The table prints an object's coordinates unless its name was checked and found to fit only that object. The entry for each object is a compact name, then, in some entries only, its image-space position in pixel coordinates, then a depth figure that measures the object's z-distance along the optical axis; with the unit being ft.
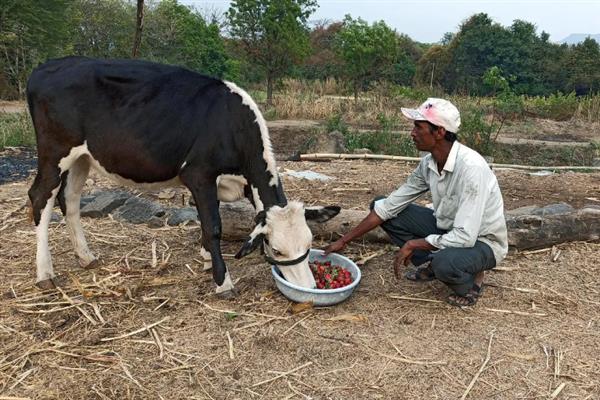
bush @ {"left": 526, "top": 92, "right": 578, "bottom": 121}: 57.36
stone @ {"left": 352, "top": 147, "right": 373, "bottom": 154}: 33.01
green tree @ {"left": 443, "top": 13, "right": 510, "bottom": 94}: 89.30
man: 11.43
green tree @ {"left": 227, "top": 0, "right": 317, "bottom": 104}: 54.44
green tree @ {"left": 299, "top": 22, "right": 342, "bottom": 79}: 93.21
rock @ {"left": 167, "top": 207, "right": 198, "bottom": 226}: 17.83
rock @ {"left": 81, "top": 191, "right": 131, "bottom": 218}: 18.39
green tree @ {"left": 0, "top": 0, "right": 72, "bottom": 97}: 59.82
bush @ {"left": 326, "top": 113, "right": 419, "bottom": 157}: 34.65
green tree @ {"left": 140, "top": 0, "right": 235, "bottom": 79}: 69.00
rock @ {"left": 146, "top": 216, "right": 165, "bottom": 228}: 17.70
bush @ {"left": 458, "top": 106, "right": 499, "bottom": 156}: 35.01
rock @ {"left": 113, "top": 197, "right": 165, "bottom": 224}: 18.04
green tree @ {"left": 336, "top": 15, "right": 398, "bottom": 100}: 58.70
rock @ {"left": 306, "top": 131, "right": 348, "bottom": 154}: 33.71
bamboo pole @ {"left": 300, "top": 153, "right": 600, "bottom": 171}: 29.25
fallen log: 15.69
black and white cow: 12.82
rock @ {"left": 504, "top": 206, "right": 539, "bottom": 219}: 16.83
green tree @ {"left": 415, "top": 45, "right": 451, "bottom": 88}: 94.12
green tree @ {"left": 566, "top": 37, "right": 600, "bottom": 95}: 79.71
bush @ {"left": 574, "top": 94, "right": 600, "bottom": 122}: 54.70
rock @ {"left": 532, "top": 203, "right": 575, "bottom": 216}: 16.98
